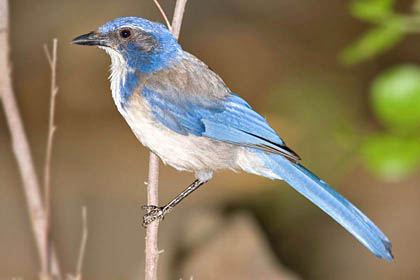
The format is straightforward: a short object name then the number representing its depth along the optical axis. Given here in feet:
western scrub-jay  18.51
